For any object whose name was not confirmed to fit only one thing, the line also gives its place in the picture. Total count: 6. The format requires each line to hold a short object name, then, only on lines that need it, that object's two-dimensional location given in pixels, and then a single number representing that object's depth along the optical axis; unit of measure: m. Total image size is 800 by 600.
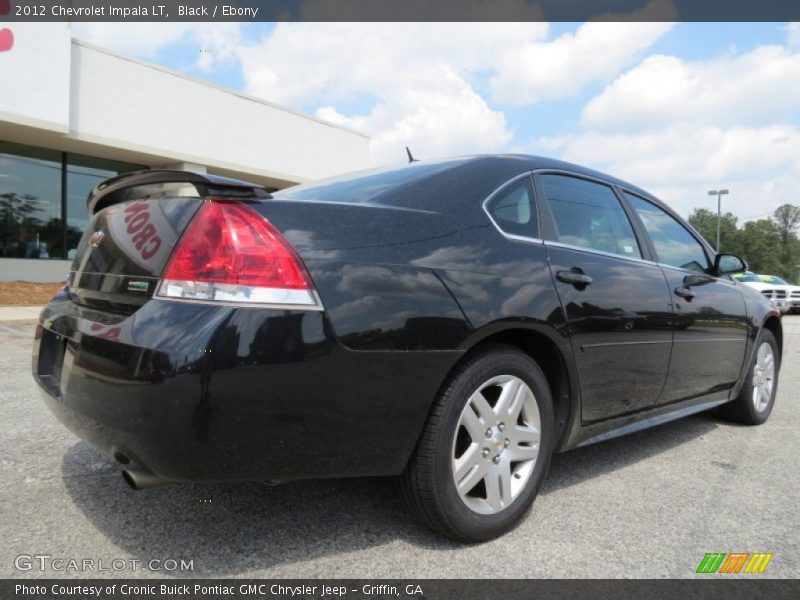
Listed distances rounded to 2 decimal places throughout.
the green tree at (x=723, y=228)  74.55
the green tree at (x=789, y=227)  85.36
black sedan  1.74
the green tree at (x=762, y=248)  71.00
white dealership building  13.05
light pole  48.34
